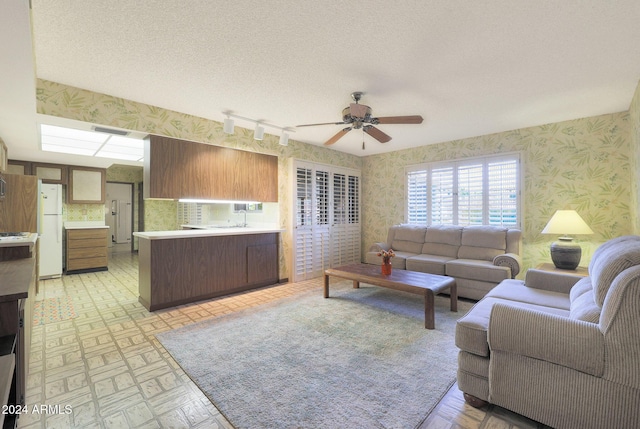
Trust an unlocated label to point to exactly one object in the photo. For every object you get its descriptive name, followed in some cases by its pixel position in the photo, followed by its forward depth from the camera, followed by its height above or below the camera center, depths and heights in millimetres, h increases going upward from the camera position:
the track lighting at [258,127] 3543 +1135
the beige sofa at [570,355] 1337 -769
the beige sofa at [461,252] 3701 -640
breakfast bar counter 3428 -703
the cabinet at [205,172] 3521 +575
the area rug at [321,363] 1695 -1194
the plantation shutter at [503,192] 4361 +297
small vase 3525 -711
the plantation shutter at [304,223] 4953 -197
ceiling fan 2766 +945
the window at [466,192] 4401 +328
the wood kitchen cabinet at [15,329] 1488 -651
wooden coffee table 2883 -800
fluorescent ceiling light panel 3621 +1034
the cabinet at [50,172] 5391 +801
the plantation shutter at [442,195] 4973 +285
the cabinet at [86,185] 5742 +583
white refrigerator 4918 -326
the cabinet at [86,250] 5375 -721
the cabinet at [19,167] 5137 +859
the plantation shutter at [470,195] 4664 +277
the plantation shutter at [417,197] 5297 +278
